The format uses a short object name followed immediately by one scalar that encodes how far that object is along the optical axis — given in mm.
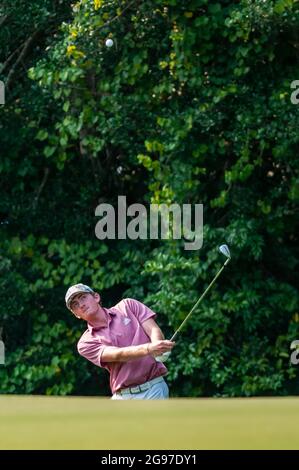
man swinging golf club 12875
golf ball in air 20578
